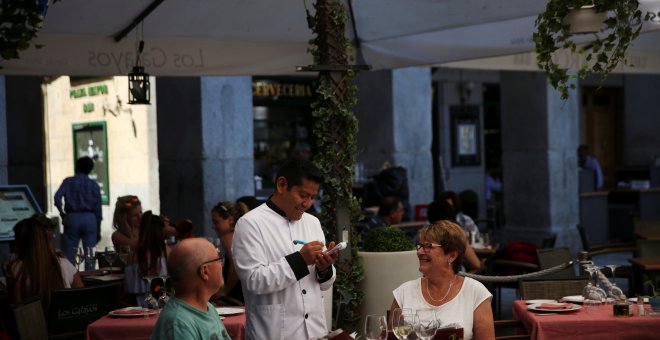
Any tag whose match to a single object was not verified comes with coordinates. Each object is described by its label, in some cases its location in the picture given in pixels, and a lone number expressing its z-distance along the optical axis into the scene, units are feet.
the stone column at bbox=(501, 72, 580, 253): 52.24
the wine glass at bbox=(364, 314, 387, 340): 14.35
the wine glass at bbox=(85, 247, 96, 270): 30.80
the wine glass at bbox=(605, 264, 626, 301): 21.42
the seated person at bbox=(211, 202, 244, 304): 26.55
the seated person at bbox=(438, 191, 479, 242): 34.94
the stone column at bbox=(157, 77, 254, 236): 42.29
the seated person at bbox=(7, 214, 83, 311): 22.85
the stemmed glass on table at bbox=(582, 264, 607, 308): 21.38
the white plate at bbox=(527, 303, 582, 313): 20.45
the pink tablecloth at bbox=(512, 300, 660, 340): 19.72
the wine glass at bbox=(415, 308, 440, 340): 14.84
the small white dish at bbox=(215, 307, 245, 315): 20.53
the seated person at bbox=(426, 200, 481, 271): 29.76
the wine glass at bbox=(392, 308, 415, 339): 14.80
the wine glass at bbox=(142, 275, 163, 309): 21.39
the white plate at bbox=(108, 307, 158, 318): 20.77
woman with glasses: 16.94
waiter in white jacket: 15.61
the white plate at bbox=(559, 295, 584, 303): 21.94
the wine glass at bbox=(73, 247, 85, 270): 31.14
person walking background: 43.21
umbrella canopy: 26.48
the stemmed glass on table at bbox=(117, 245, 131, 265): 30.35
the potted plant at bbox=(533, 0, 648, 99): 20.99
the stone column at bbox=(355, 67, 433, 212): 52.34
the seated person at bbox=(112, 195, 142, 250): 33.12
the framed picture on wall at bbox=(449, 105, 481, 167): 86.99
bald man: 11.69
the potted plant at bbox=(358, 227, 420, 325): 23.36
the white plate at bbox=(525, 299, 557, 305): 21.77
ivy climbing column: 21.48
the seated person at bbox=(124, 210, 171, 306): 26.45
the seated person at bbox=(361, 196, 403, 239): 34.09
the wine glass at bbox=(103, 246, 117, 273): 30.89
